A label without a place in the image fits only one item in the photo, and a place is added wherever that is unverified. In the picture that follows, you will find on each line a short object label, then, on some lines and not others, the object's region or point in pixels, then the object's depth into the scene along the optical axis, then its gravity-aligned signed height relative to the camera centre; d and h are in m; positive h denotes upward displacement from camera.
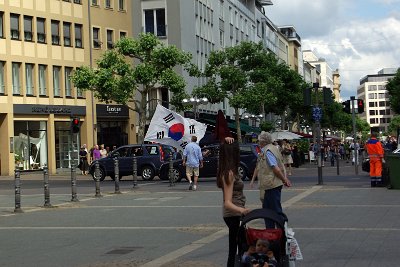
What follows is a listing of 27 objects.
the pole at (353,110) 32.00 +1.89
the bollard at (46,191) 19.52 -0.69
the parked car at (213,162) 30.72 -0.16
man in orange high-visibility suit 23.22 -0.19
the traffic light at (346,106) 32.19 +2.09
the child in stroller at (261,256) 6.93 -0.93
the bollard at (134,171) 26.84 -0.33
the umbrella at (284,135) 54.32 +1.58
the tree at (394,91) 82.88 +6.93
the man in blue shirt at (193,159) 24.58 +0.02
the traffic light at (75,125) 38.81 +2.06
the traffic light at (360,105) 31.70 +2.08
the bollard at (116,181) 24.34 -0.61
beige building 46.72 +5.54
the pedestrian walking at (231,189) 8.00 -0.34
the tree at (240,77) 50.06 +5.63
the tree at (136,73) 41.94 +5.10
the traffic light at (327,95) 26.19 +2.12
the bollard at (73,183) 21.27 -0.55
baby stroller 7.04 -0.76
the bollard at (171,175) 27.27 -0.56
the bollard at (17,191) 18.62 -0.63
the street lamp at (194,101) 42.78 +3.40
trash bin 22.23 -0.57
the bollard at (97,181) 23.20 -0.56
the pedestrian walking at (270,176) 11.08 -0.29
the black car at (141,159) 34.06 +0.13
